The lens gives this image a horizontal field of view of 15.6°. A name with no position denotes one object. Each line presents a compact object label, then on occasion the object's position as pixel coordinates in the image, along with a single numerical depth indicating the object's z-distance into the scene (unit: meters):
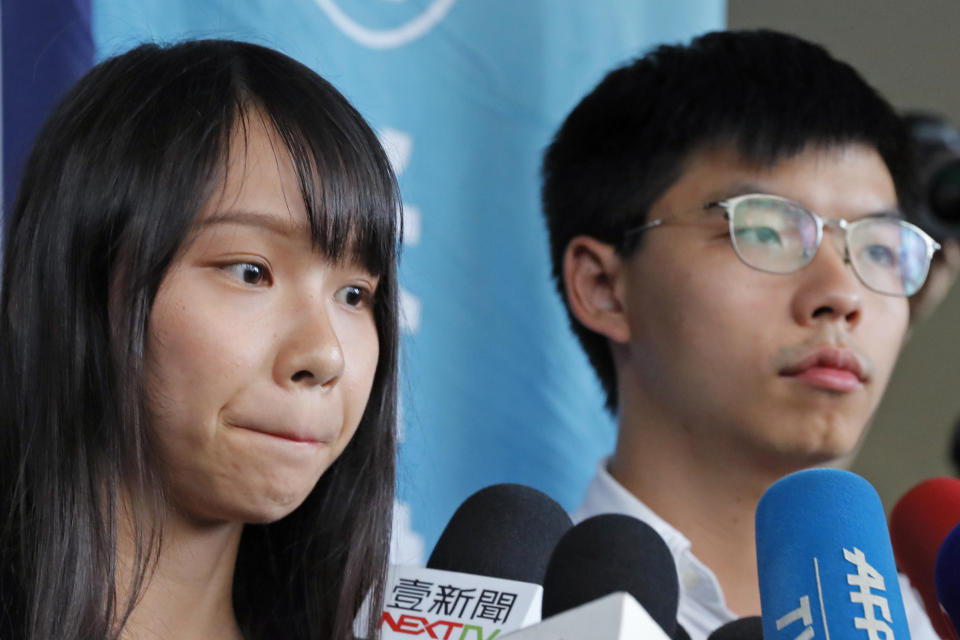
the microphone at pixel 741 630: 1.40
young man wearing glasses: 1.69
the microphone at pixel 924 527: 1.50
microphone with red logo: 1.42
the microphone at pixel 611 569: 1.38
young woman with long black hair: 1.46
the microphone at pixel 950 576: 1.37
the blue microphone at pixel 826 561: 1.33
